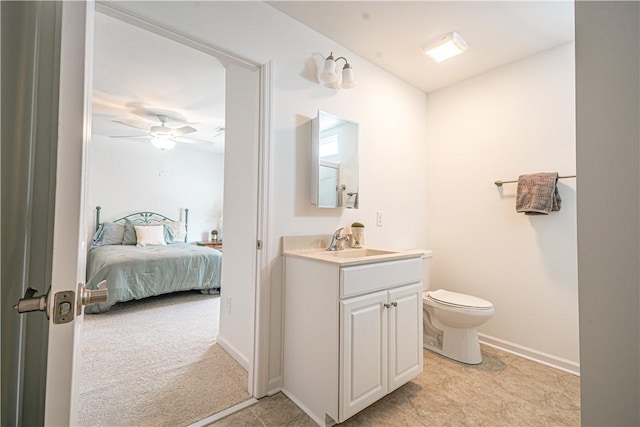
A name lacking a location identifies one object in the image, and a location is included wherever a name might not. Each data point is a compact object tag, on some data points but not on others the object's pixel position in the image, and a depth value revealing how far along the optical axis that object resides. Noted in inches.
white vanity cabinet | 55.4
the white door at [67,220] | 20.7
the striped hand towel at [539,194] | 80.3
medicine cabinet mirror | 75.1
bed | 124.4
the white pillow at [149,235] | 176.2
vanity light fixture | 74.6
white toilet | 79.0
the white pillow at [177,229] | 204.8
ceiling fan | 147.8
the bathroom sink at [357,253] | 74.3
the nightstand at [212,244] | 215.4
